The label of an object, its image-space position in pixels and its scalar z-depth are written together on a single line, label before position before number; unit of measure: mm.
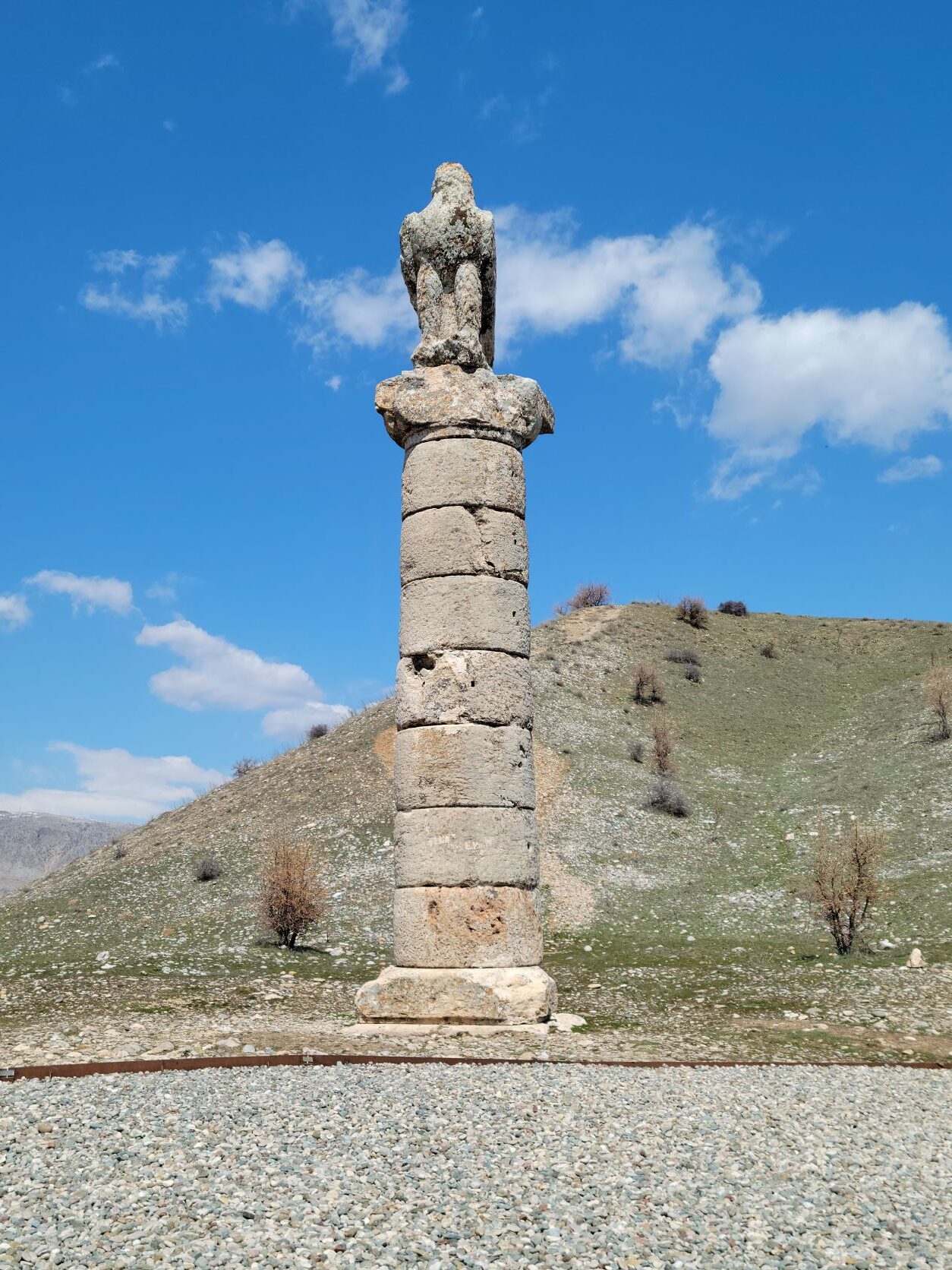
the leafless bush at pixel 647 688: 34281
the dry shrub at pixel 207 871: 22906
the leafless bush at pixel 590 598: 47250
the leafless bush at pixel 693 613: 45125
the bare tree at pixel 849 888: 16703
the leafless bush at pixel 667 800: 26109
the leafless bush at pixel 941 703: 30078
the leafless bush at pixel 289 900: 17312
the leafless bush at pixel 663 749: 28656
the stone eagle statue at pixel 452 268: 10906
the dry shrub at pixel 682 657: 38844
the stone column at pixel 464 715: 9508
